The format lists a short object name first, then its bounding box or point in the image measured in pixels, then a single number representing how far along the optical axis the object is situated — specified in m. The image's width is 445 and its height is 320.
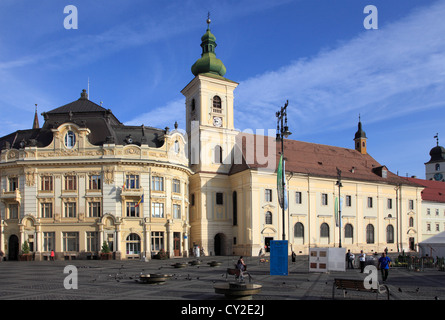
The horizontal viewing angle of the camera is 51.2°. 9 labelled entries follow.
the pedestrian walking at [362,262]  29.92
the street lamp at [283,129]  26.41
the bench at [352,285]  16.02
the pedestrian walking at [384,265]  23.74
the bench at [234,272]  22.50
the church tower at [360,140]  77.44
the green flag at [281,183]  26.23
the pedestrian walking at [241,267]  23.19
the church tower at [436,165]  109.17
